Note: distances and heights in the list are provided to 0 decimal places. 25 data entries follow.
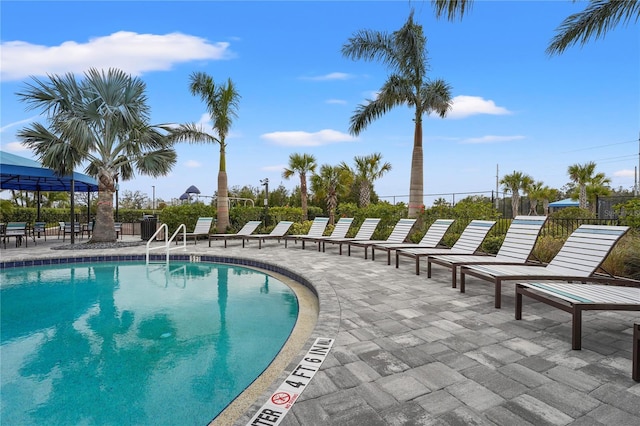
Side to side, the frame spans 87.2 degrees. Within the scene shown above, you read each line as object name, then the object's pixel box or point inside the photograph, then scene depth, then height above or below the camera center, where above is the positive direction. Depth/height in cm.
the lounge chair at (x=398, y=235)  846 -64
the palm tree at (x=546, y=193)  2989 +155
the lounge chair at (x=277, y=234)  1123 -87
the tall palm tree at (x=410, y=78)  1112 +450
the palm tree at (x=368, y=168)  2089 +259
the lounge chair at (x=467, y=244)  623 -64
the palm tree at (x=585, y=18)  667 +412
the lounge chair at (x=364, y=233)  952 -68
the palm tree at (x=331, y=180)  2102 +184
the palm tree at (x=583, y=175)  2321 +280
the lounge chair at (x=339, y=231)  1031 -70
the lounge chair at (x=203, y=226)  1265 -67
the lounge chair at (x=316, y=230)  1097 -70
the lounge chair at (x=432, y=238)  737 -65
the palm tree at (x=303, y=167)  2116 +268
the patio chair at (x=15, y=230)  1172 -81
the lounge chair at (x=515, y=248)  495 -58
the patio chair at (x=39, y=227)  1416 -81
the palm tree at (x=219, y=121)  1459 +386
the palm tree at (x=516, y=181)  2947 +261
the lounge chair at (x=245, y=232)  1177 -85
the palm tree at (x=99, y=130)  1105 +270
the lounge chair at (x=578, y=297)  275 -78
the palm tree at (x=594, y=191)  2248 +131
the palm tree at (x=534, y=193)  3036 +157
